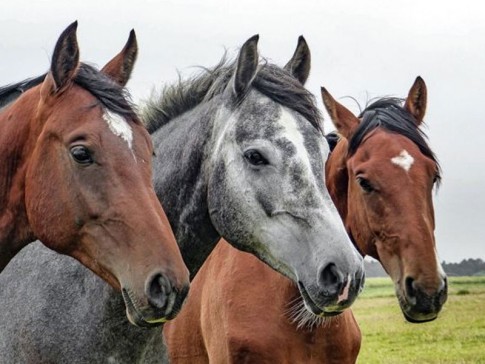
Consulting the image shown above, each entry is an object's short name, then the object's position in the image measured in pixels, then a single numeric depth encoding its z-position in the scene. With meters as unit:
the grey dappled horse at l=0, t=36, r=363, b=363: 5.55
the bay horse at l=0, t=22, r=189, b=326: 4.69
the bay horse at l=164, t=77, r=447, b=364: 7.02
